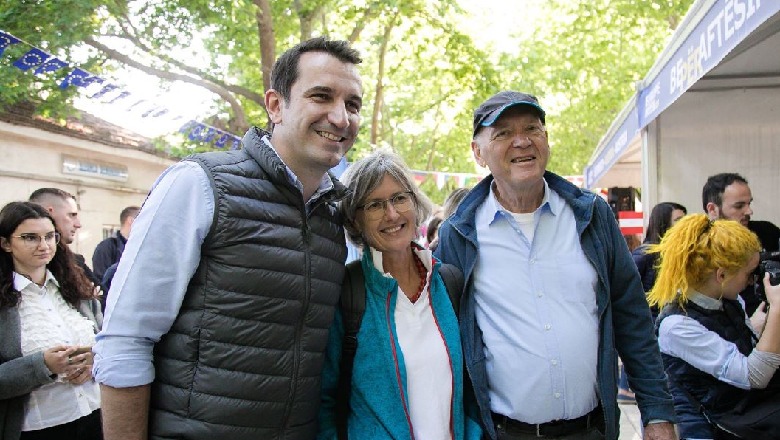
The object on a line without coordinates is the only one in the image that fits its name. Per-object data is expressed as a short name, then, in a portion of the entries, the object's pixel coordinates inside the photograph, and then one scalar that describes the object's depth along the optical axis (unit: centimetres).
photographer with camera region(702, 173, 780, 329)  479
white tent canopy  575
